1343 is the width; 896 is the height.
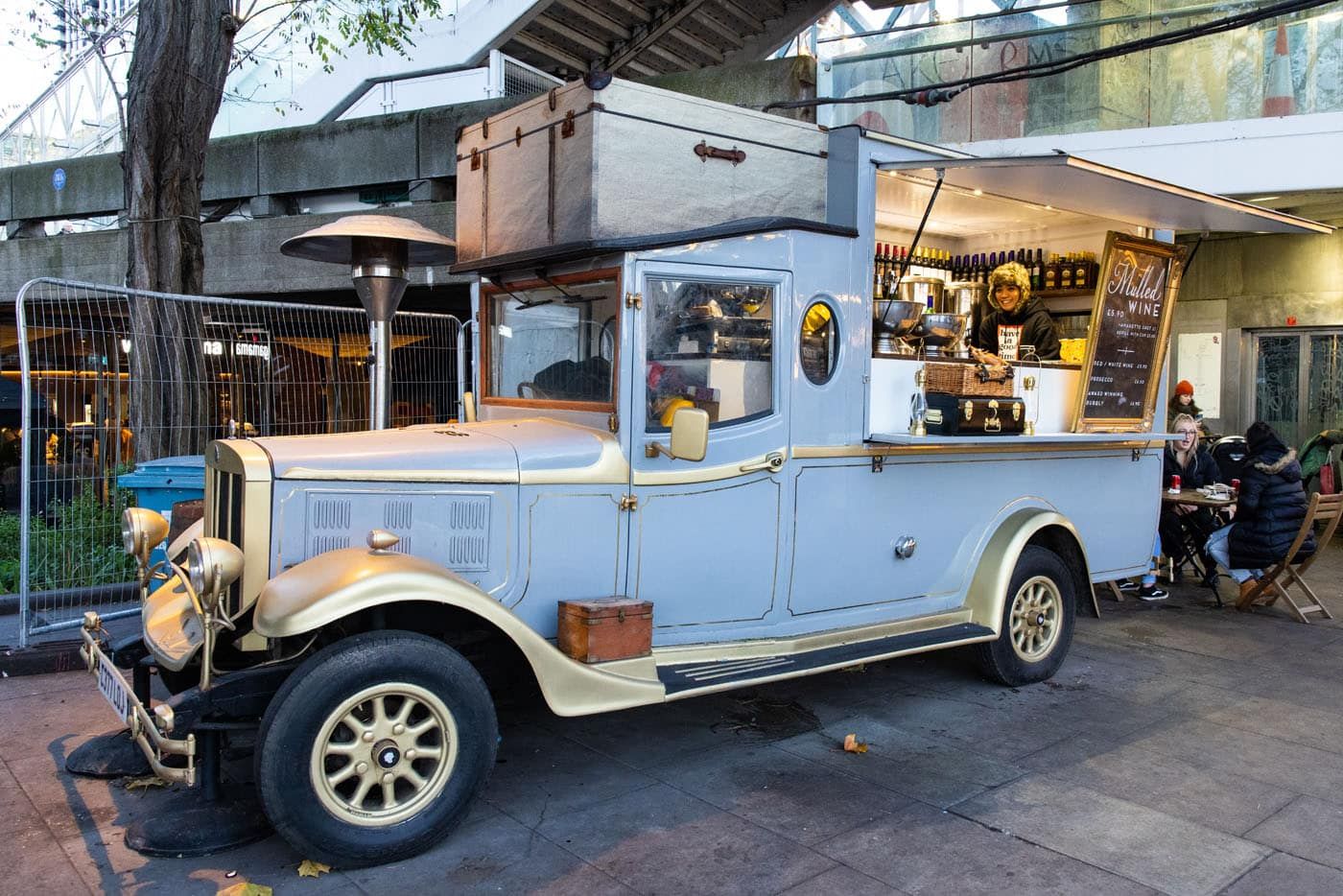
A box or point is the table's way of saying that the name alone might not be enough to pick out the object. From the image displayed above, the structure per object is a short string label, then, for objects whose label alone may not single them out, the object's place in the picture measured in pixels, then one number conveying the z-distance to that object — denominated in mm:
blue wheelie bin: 6449
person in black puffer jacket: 7695
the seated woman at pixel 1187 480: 8930
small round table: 8102
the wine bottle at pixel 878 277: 6295
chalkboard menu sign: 6387
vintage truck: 3660
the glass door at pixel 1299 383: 12430
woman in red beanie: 10812
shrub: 7117
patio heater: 6324
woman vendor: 6922
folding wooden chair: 7617
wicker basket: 5715
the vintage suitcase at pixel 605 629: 4164
